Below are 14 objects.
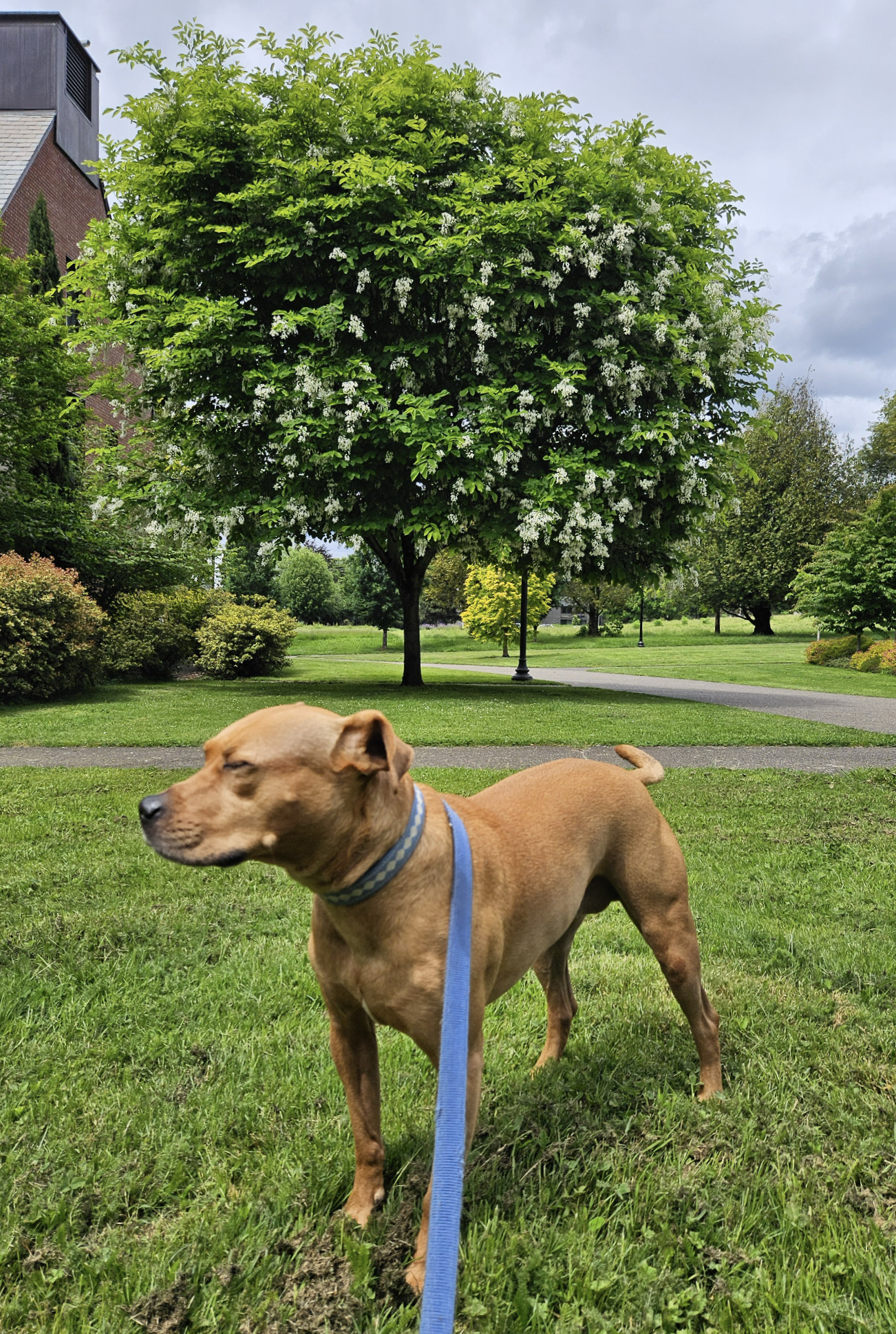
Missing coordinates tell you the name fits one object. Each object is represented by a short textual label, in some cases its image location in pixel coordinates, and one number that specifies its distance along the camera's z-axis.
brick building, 27.98
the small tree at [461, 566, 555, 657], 36.97
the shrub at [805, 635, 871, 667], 31.88
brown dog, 1.62
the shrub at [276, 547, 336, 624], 63.97
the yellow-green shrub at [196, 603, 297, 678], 23.31
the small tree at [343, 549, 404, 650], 51.22
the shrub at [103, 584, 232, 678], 20.05
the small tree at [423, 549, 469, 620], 57.69
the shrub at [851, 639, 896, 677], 27.22
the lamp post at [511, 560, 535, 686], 22.58
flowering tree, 13.73
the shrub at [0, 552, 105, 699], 13.80
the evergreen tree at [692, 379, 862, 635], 45.09
